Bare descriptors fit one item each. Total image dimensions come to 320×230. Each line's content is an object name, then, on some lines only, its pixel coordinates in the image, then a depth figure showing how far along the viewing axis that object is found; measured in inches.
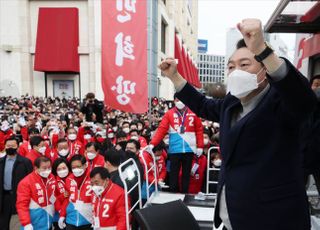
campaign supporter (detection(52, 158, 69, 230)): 159.6
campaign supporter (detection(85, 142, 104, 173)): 191.9
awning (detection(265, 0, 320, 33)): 115.8
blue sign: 4311.0
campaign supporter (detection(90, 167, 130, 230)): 129.4
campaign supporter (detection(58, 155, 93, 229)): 145.3
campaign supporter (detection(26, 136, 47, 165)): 212.2
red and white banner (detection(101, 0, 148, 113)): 193.9
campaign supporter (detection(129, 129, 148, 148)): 232.2
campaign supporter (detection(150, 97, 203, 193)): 189.2
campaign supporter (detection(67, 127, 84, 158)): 236.4
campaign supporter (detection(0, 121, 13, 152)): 285.9
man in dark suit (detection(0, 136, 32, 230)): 175.2
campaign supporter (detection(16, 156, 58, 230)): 142.0
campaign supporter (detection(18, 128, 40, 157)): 232.7
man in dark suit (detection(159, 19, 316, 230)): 51.6
